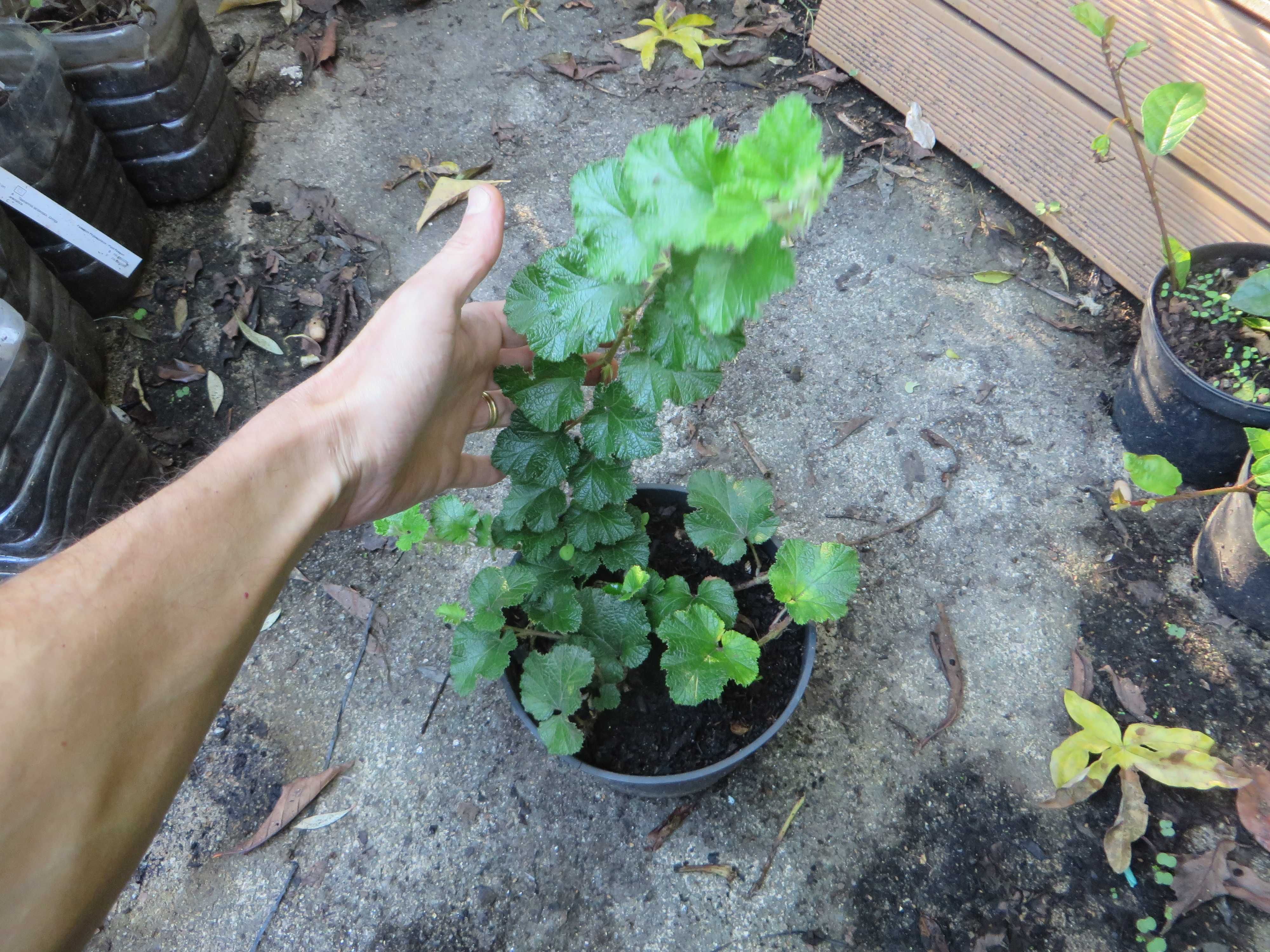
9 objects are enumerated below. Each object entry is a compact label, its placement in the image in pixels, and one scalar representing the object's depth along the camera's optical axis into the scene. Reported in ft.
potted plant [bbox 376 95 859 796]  0.88
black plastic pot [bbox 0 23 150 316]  2.12
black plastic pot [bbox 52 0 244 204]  2.31
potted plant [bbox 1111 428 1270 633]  1.71
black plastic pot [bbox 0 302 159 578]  1.84
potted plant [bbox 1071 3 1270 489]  1.92
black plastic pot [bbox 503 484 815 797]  1.53
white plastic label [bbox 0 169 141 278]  1.96
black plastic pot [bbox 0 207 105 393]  2.06
